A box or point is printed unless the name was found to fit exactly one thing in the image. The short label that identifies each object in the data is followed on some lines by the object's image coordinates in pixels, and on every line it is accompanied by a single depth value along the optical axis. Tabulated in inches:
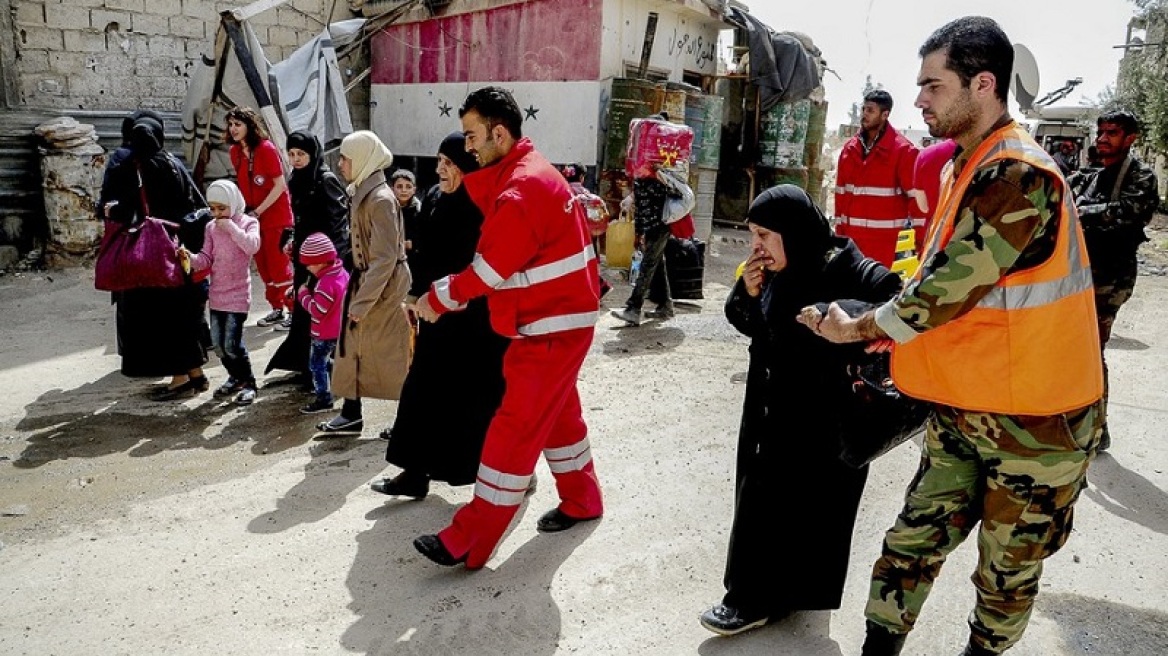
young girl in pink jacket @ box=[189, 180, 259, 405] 199.5
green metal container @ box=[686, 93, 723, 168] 423.5
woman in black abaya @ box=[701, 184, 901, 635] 101.6
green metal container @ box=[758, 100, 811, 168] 494.3
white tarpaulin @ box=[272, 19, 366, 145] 384.5
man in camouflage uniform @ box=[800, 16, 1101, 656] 77.6
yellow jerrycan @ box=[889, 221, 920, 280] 196.2
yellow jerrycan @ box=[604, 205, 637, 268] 366.0
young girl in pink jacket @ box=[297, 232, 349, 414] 183.0
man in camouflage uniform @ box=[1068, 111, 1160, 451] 178.5
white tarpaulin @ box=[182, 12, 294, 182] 355.6
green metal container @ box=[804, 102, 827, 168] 505.7
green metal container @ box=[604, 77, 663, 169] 387.5
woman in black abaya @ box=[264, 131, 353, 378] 202.7
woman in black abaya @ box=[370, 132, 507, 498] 139.2
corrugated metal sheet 330.3
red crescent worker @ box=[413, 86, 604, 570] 118.9
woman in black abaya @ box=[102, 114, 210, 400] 197.6
